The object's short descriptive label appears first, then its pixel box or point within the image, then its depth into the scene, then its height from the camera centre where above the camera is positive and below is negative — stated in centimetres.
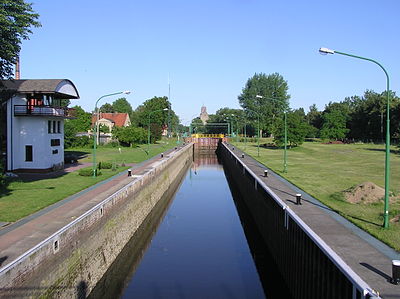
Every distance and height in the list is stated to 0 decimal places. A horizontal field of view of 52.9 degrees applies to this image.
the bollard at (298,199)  1995 -308
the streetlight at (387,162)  1537 -96
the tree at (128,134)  6869 +18
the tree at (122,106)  17825 +1334
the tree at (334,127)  9275 +244
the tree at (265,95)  10794 +1178
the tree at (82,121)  7809 +261
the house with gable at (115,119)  9450 +433
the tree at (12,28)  2467 +664
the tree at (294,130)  6612 +115
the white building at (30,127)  3350 +60
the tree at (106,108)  16179 +1092
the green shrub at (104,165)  3734 -281
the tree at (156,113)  10125 +582
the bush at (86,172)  3161 -296
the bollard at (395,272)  958 -324
